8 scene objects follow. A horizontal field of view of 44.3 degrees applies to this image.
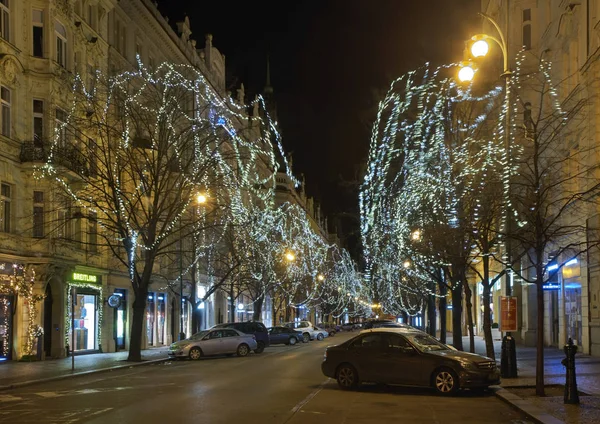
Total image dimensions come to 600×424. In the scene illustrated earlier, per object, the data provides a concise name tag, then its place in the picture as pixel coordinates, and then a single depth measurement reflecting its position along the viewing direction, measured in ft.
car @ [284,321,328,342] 184.24
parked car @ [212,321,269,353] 125.81
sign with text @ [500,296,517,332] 65.67
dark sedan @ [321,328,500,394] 54.54
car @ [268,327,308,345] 157.88
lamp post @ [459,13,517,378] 59.11
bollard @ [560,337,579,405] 45.65
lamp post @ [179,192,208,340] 106.22
